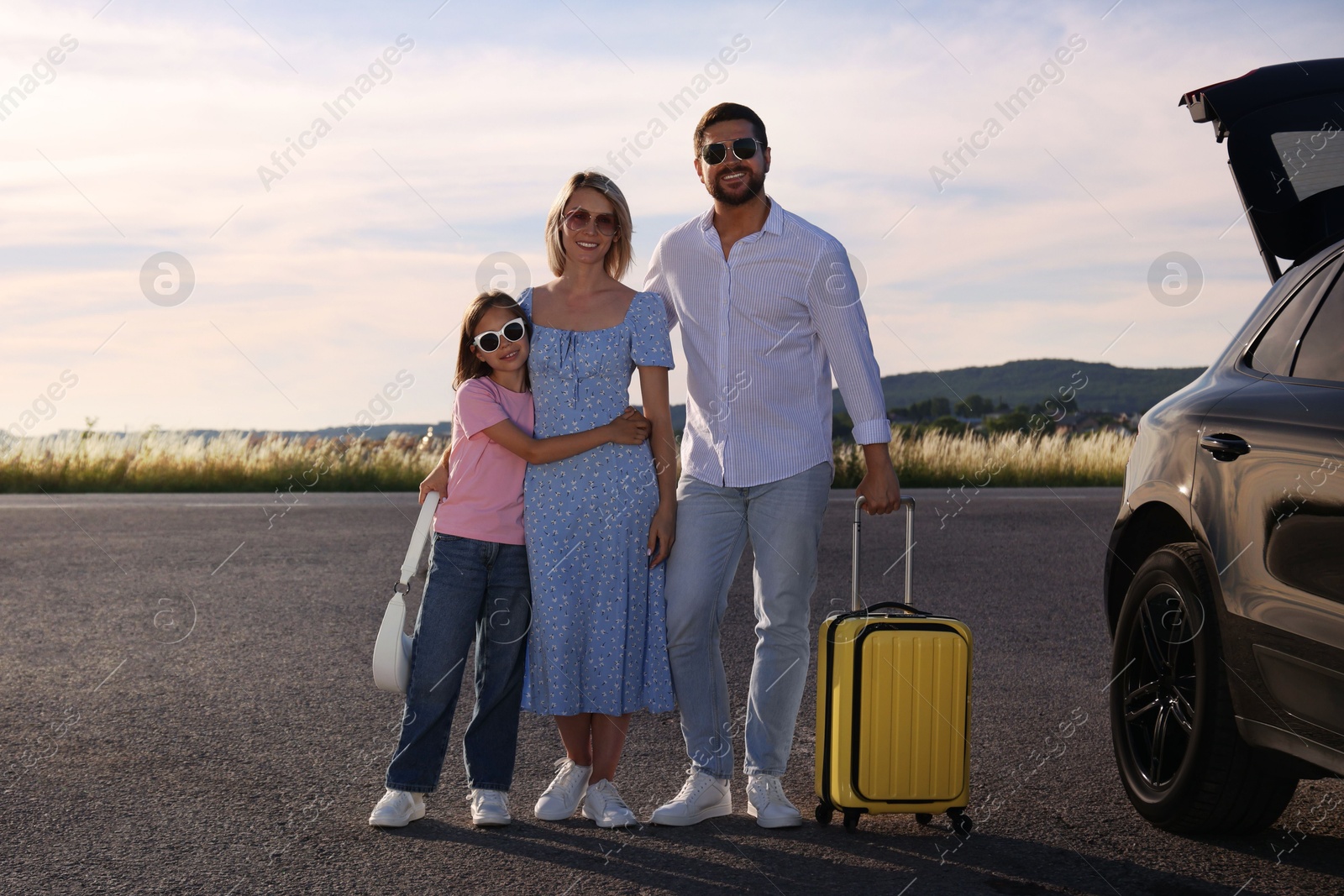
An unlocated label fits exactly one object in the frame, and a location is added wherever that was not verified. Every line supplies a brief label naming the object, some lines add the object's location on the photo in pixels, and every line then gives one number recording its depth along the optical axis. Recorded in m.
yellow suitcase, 3.90
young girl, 4.08
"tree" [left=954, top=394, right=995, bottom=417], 54.26
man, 4.20
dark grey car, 3.25
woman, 4.11
